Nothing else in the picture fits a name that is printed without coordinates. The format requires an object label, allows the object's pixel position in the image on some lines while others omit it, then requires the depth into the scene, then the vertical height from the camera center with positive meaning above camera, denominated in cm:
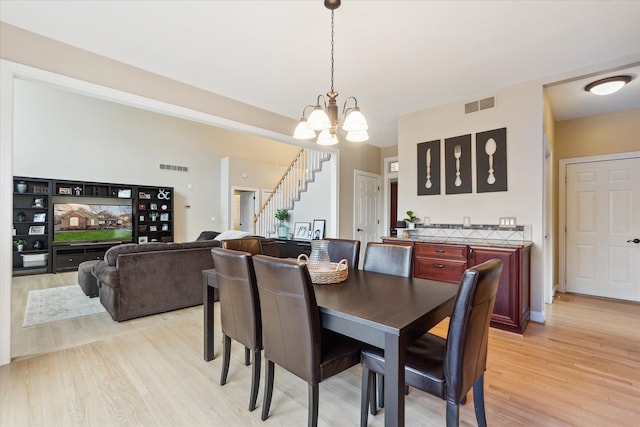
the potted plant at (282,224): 662 -19
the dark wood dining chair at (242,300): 176 -55
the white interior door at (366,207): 560 +18
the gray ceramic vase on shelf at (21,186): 586 +59
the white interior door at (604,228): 397 -16
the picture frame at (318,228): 592 -25
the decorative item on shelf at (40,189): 603 +56
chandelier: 204 +69
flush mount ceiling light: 311 +148
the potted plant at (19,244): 588 -60
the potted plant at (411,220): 419 -5
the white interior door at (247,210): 946 +20
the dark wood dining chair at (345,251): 253 -32
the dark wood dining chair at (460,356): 123 -70
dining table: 119 -46
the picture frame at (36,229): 608 -30
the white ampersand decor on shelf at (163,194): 763 +58
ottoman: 407 -95
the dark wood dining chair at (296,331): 140 -60
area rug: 337 -121
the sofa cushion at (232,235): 455 -31
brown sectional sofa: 318 -73
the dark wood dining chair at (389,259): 222 -35
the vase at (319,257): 198 -29
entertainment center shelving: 596 -10
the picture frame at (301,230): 622 -31
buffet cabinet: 292 -58
